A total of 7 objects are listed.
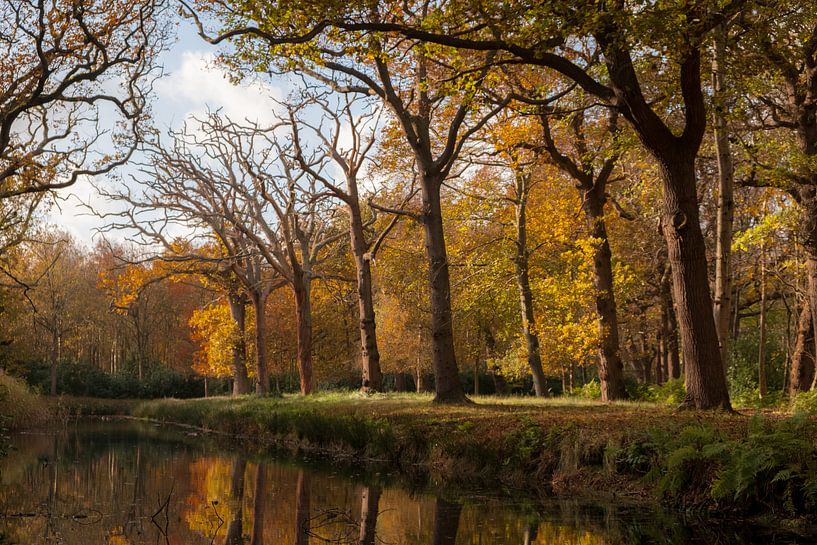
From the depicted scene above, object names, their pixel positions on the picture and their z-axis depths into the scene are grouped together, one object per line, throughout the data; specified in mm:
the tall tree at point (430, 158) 16984
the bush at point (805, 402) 13943
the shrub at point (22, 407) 23678
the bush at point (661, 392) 18838
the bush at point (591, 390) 25250
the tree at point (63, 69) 15805
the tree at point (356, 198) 23516
